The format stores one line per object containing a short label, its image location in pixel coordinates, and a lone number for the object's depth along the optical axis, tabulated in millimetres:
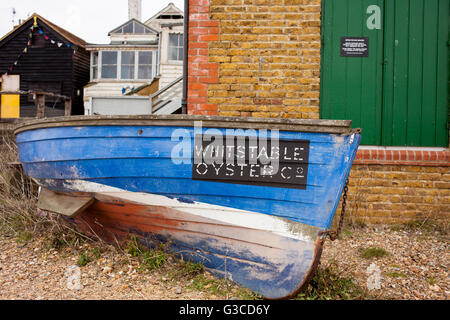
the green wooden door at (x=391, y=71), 4406
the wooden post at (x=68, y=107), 9257
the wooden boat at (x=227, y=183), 2607
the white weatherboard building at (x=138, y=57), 15945
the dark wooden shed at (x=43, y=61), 18812
